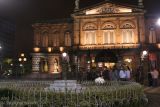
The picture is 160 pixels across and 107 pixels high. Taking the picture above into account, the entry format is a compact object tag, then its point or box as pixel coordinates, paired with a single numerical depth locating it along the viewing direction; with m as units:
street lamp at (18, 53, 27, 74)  37.54
